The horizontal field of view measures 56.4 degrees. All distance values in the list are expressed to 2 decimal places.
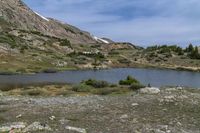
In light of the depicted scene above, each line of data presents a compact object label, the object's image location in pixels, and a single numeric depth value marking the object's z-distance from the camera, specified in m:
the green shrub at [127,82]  28.24
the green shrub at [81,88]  22.14
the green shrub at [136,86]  22.18
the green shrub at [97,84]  24.66
